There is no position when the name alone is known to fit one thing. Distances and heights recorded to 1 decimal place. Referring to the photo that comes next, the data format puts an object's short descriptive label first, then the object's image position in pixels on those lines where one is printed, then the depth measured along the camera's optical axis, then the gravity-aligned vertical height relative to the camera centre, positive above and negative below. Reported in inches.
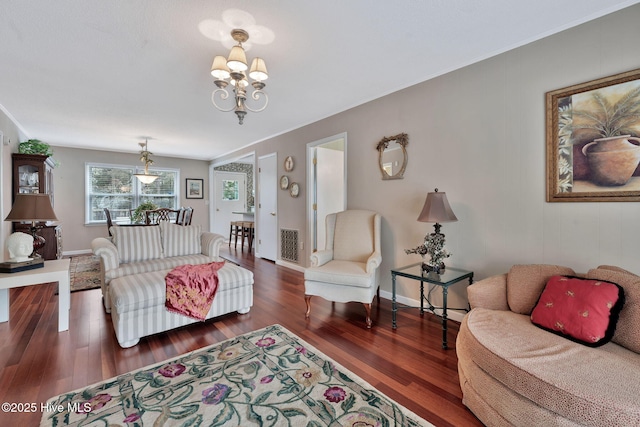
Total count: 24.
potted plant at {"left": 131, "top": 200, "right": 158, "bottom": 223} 195.9 +1.8
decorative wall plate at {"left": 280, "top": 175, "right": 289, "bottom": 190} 192.1 +21.6
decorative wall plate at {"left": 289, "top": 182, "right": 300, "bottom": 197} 183.0 +16.0
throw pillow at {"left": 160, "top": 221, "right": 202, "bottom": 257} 135.7 -12.5
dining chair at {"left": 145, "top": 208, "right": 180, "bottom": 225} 184.9 -0.4
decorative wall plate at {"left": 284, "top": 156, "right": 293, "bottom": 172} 187.2 +33.4
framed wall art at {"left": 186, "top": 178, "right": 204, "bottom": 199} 302.0 +28.1
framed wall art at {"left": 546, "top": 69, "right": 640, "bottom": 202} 71.2 +19.1
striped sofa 87.5 -22.5
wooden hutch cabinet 164.1 +20.9
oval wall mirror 121.7 +25.6
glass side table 85.7 -21.1
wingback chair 104.1 -21.1
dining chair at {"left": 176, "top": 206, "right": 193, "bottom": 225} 195.5 -1.2
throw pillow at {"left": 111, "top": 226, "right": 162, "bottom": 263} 123.8 -12.7
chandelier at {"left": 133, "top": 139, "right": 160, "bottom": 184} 221.3 +41.2
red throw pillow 57.2 -21.3
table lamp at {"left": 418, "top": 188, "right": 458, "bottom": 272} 96.7 -2.3
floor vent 187.2 -21.5
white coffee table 88.9 -21.2
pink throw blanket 95.0 -26.5
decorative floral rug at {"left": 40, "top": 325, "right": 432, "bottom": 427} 57.4 -41.5
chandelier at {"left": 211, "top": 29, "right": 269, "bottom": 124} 77.6 +41.7
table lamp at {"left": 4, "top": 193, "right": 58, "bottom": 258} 96.7 +2.3
